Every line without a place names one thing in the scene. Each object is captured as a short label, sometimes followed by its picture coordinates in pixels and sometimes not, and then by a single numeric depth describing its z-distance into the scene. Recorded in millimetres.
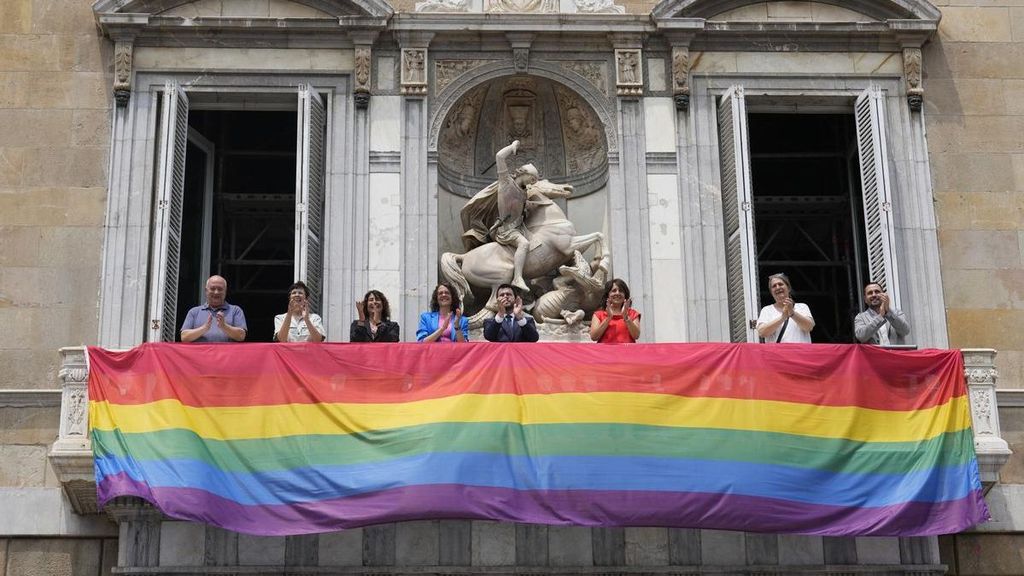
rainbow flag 16047
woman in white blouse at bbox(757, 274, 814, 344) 17656
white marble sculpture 19719
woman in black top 17484
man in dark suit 17375
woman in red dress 17703
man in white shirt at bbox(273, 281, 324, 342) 17312
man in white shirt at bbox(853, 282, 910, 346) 17672
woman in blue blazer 17672
